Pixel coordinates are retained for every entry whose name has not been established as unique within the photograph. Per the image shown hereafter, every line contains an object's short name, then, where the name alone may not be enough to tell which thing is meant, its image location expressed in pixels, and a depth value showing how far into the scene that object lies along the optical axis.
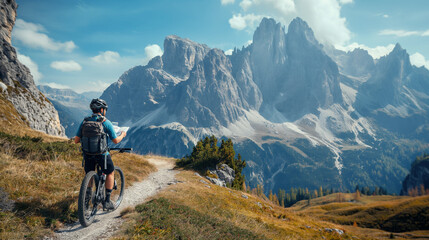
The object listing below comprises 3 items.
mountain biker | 8.00
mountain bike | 6.91
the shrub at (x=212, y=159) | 31.19
